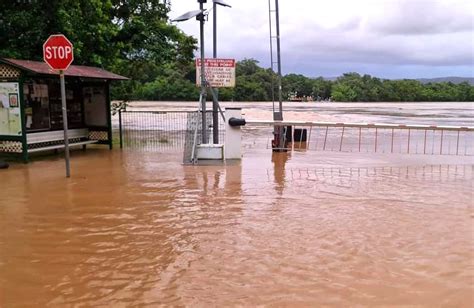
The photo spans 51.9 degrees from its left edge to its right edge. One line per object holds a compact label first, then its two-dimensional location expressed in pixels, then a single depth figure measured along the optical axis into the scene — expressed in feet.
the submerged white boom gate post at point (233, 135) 42.99
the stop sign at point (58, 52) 33.37
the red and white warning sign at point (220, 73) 42.83
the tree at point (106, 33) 47.39
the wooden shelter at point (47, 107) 40.81
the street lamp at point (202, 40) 40.65
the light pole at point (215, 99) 42.03
